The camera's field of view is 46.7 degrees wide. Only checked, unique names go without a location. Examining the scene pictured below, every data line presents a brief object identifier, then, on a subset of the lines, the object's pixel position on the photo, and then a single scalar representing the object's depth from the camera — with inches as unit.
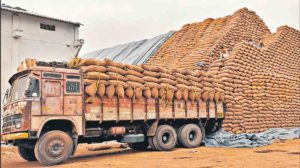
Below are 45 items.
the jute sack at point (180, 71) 520.8
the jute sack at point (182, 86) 509.0
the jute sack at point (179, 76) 518.9
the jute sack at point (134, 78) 451.8
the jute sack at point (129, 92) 441.1
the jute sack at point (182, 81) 517.3
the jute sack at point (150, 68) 482.9
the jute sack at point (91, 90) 398.3
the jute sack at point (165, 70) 500.6
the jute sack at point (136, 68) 459.8
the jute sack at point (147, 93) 463.8
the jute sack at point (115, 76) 428.8
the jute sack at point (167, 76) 497.8
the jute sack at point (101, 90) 408.5
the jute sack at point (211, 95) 545.3
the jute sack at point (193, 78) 537.0
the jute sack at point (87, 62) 412.6
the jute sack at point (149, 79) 472.1
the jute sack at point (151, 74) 479.4
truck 356.2
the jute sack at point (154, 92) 473.4
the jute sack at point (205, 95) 537.3
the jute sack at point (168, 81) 493.2
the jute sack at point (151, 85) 468.8
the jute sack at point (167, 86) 488.9
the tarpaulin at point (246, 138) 493.4
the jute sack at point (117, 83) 424.5
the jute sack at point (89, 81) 400.7
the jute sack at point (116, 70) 431.5
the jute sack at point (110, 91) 419.2
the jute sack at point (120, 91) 429.1
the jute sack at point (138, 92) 449.2
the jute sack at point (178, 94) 502.6
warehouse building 781.9
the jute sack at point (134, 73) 455.5
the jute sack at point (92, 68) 406.6
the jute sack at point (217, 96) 554.6
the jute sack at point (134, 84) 446.0
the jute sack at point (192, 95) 519.8
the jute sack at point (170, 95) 490.9
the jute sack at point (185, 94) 509.7
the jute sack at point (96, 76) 404.8
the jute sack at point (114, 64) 432.3
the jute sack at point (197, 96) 526.5
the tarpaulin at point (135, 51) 889.3
